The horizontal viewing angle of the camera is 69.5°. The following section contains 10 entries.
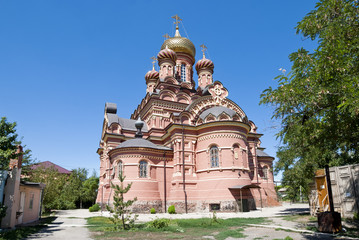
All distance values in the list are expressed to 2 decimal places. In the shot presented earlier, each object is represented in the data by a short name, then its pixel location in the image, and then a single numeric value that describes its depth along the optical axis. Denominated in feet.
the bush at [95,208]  75.10
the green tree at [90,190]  100.01
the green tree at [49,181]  71.15
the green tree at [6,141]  34.78
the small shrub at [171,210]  61.82
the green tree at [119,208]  34.35
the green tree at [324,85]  21.76
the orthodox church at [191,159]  63.46
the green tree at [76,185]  96.52
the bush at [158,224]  35.33
